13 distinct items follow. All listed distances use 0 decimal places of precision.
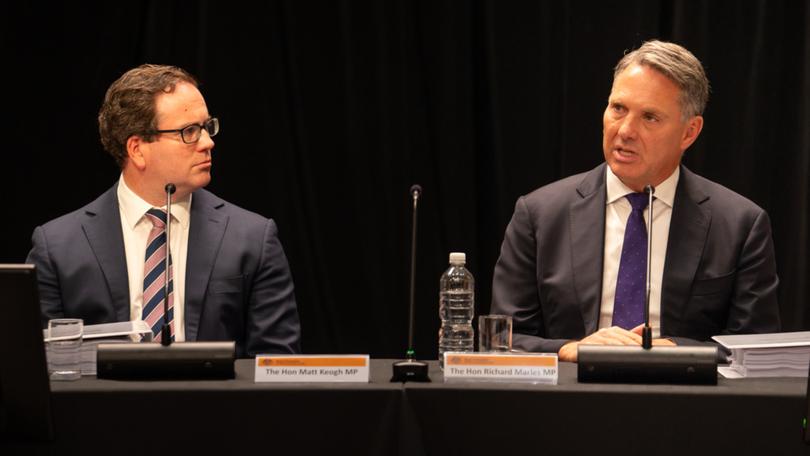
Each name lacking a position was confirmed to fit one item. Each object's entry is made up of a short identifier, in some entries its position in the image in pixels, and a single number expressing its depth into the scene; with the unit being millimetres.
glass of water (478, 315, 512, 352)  5023
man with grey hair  6328
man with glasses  6332
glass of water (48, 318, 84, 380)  4570
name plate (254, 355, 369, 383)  4437
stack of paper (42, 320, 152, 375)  4730
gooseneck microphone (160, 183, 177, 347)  4652
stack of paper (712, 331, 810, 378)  4711
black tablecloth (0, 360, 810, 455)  4234
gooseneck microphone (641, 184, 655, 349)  4543
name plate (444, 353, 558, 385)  4383
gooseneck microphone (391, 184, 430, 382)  4473
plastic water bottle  5613
